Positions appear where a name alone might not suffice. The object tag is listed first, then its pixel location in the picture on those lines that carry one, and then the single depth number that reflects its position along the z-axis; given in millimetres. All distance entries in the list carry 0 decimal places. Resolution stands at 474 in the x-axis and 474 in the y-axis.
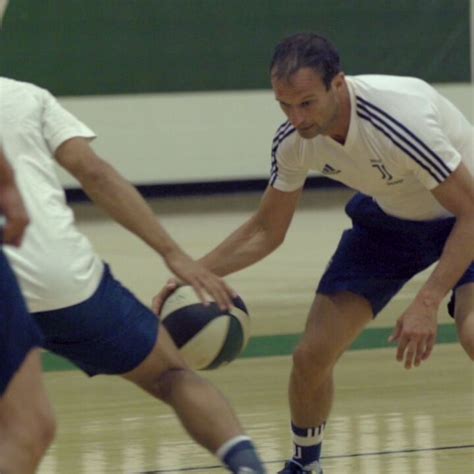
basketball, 8773
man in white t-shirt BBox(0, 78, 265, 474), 7609
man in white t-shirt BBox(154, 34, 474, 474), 8820
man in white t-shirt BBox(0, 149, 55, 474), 6730
